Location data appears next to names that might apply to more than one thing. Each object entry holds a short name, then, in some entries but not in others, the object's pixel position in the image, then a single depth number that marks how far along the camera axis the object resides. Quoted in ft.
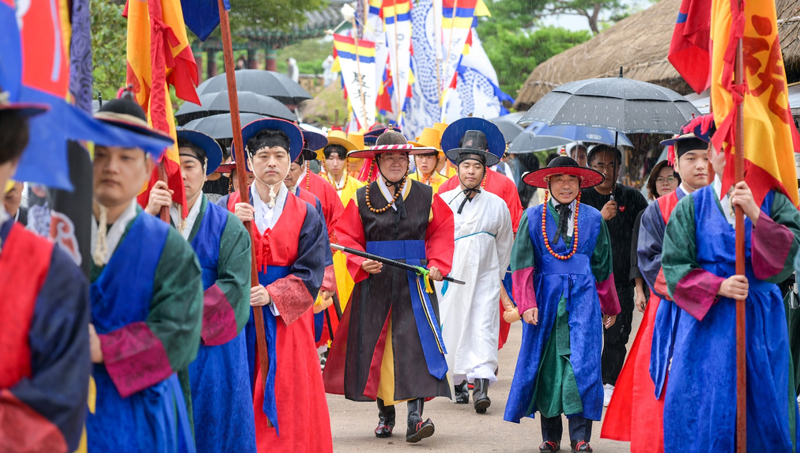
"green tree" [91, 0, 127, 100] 70.08
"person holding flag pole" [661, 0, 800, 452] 27.22
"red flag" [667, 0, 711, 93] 31.60
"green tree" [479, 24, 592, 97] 139.33
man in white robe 47.85
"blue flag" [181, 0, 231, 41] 30.32
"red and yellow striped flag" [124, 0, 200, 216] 25.98
